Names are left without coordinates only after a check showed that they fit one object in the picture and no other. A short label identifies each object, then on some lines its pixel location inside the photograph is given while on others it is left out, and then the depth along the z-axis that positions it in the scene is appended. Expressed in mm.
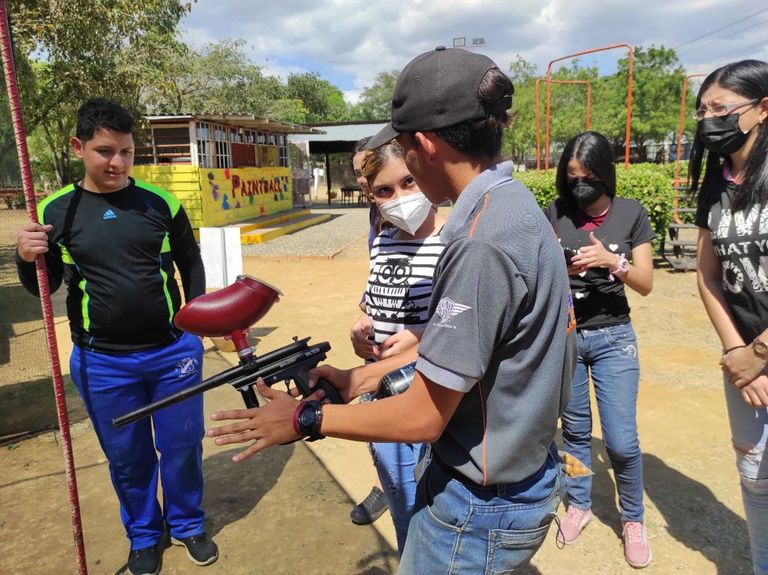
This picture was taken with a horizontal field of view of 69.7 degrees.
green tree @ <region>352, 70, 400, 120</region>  60281
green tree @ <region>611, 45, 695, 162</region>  37031
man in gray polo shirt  1168
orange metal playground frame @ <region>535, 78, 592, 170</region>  10524
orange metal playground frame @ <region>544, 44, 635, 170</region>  8984
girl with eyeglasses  2018
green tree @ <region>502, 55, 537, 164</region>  41406
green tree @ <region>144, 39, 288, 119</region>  26156
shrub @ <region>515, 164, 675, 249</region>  9117
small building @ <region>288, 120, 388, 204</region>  25094
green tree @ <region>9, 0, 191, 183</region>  9109
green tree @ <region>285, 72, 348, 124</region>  46500
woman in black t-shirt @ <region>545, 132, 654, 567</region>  2691
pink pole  2217
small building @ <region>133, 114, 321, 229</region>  14180
